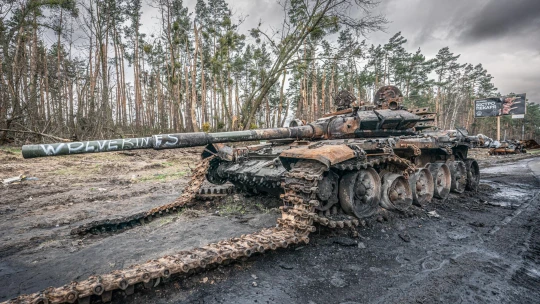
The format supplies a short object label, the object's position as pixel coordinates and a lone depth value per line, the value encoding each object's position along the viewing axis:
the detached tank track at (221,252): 2.25
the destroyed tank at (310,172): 2.85
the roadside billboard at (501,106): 29.59
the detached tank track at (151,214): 4.61
